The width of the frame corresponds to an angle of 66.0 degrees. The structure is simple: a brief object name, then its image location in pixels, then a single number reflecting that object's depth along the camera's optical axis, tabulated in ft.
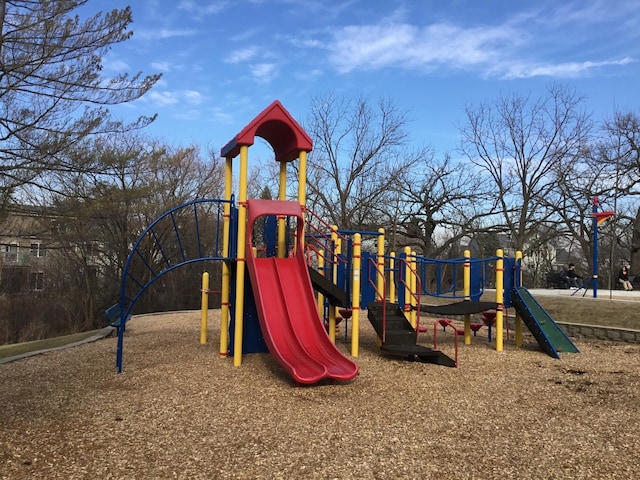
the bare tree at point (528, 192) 80.89
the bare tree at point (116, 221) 41.52
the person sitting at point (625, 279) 63.87
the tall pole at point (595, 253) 43.20
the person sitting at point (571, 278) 66.44
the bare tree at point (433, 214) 87.40
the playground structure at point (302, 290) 21.91
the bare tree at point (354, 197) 79.10
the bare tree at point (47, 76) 25.85
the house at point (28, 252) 43.11
